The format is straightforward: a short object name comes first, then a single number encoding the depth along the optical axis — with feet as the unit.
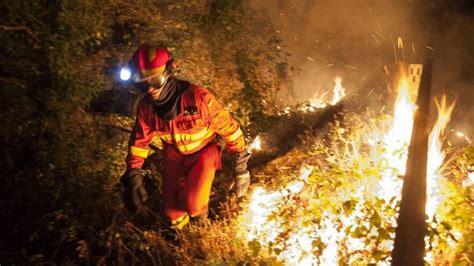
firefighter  12.34
